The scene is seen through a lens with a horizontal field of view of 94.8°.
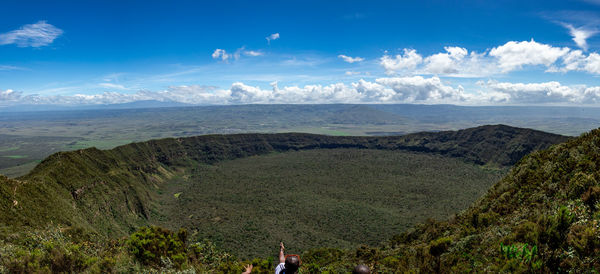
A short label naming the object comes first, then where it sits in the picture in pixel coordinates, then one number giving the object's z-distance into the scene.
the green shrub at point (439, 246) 22.36
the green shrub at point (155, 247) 19.55
